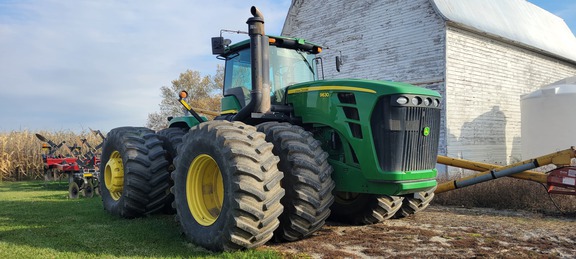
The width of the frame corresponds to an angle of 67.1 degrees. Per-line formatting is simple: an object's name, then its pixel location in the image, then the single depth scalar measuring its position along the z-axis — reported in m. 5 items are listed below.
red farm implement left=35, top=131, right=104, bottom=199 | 10.91
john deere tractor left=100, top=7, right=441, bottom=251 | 4.43
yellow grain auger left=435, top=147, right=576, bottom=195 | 6.70
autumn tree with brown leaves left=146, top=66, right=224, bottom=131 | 36.50
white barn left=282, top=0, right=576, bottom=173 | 14.50
